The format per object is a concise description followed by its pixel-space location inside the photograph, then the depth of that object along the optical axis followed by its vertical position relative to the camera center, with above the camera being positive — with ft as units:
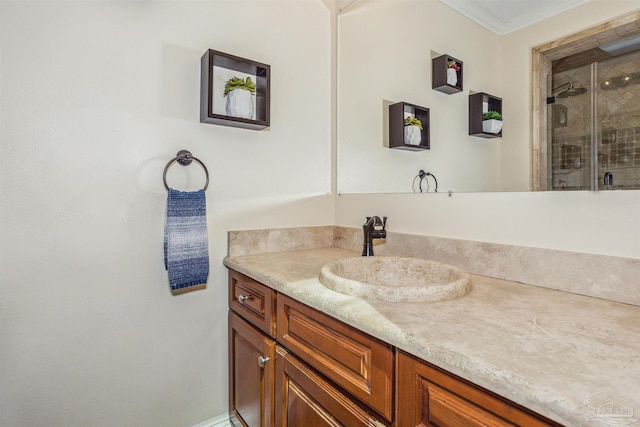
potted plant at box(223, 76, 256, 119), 4.45 +1.56
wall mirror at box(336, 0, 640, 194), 2.82 +1.18
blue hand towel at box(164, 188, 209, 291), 4.07 -0.32
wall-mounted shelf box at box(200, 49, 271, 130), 4.30 +1.76
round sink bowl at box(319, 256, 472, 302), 2.73 -0.64
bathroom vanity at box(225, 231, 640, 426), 1.59 -0.80
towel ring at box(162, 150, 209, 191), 4.24 +0.70
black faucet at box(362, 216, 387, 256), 4.53 -0.27
